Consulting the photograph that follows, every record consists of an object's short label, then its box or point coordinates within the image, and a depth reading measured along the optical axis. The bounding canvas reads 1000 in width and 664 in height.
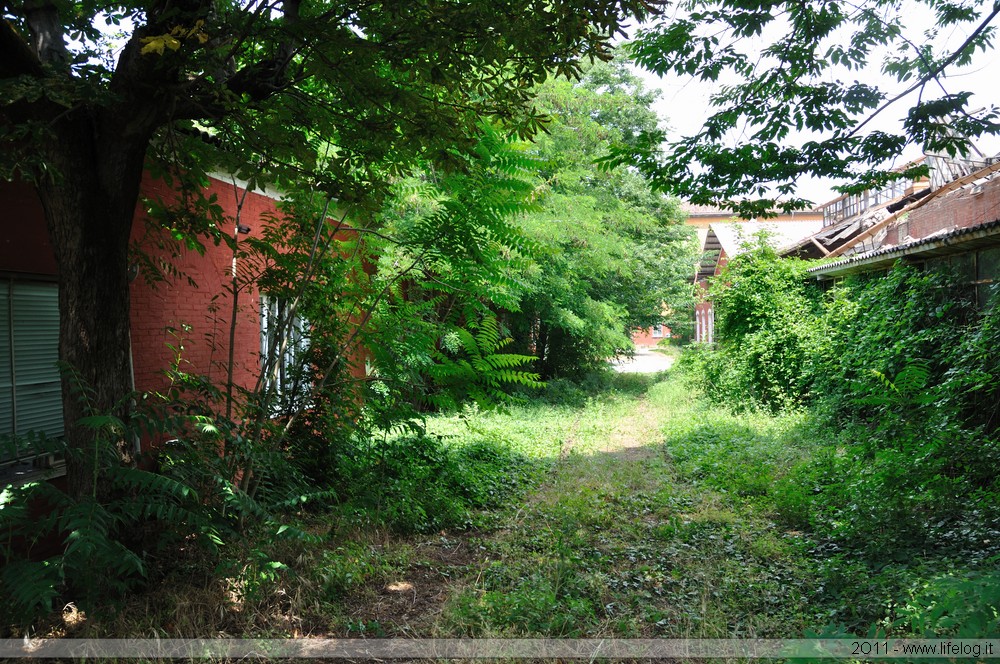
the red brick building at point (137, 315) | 4.89
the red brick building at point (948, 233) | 8.26
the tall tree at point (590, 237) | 13.23
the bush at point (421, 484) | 6.22
